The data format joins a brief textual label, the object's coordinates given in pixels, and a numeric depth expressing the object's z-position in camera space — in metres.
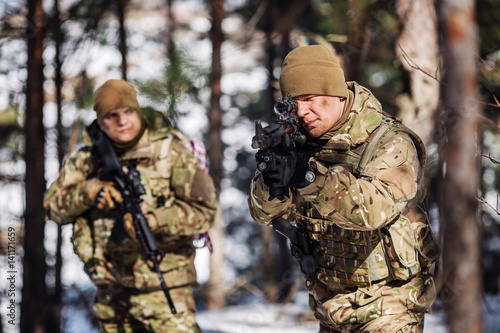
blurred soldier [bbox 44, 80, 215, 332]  7.86
